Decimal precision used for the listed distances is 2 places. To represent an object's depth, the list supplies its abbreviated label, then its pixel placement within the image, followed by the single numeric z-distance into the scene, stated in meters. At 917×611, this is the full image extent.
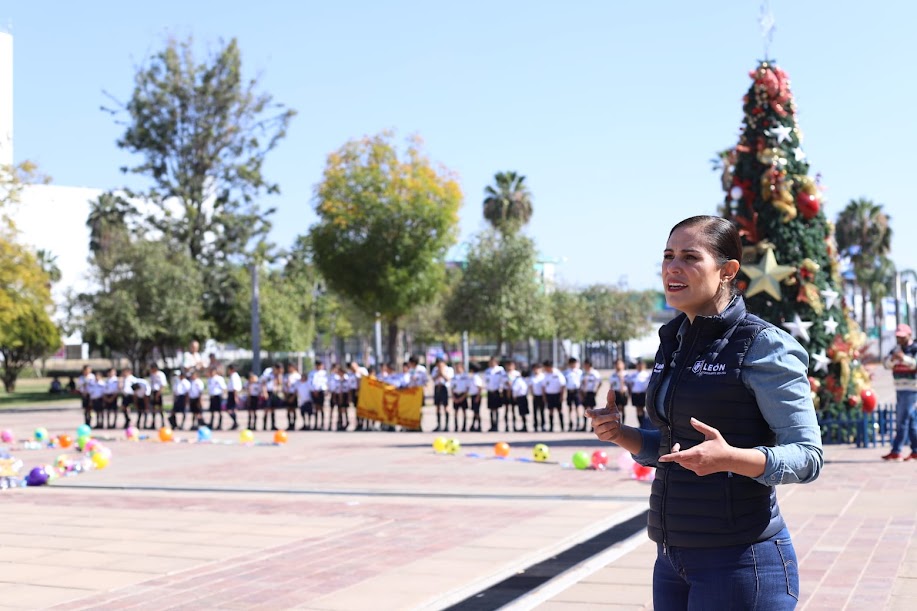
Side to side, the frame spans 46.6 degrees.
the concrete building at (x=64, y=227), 81.06
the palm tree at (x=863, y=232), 67.88
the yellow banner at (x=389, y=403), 24.73
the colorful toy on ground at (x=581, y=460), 15.25
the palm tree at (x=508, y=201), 66.38
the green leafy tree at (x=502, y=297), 46.12
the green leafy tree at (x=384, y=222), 35.19
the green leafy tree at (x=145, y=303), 41.69
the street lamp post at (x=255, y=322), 33.67
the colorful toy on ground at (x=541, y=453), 16.62
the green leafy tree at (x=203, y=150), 44.97
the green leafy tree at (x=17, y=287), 36.19
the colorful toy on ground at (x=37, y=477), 14.66
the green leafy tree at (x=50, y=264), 77.38
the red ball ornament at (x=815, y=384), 17.30
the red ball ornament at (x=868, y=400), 17.53
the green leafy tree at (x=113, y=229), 44.12
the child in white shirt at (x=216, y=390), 26.56
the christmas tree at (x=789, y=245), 17.38
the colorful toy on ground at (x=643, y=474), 13.78
